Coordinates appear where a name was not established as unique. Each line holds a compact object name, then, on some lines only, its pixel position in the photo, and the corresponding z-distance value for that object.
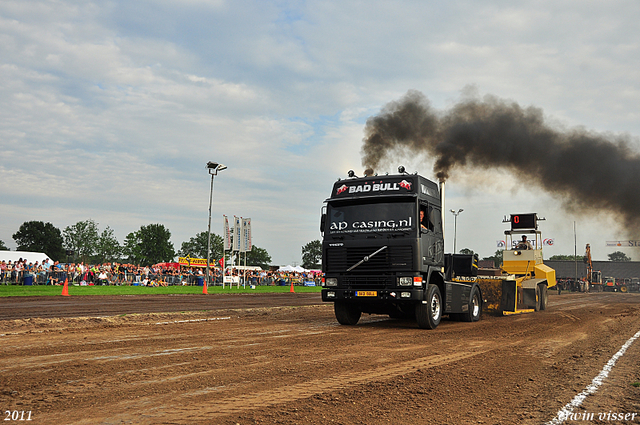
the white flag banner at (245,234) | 40.97
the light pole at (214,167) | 39.00
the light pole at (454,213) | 58.28
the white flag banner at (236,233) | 40.47
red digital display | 21.38
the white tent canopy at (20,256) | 54.94
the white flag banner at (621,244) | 132.25
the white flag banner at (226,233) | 42.12
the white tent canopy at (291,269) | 66.53
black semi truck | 11.67
